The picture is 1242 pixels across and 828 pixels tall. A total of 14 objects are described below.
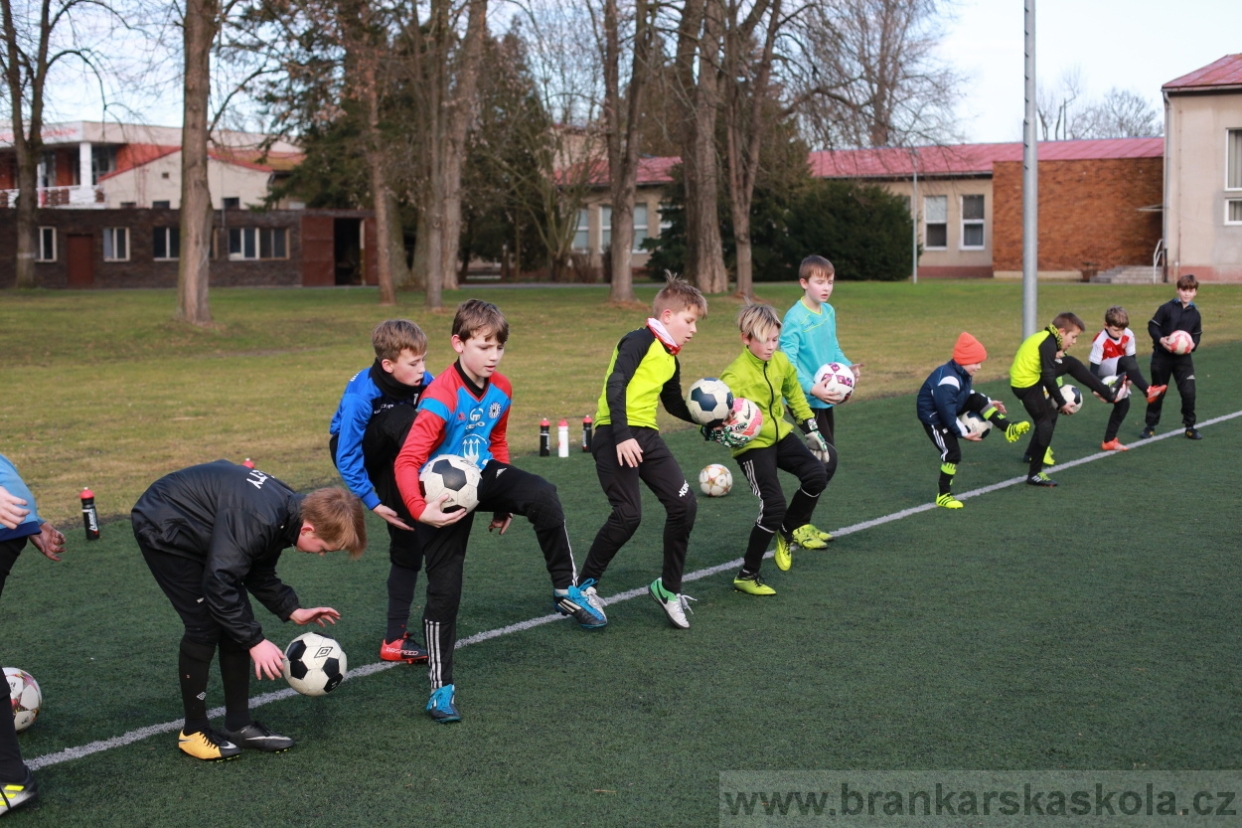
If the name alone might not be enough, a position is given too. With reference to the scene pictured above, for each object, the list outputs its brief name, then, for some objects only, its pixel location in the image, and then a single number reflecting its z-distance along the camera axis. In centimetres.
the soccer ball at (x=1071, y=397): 1177
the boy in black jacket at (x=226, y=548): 479
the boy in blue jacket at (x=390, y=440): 613
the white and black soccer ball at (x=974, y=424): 1023
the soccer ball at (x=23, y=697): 532
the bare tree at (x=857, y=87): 3238
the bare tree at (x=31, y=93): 2552
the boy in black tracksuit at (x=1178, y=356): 1388
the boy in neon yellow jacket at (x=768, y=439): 729
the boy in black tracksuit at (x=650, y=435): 664
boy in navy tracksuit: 1005
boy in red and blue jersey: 550
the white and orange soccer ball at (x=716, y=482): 1079
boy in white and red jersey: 1307
